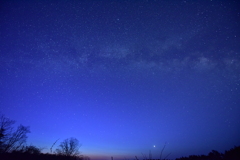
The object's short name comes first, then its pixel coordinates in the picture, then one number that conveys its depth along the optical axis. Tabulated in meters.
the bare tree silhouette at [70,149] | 53.64
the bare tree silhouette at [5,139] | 22.92
